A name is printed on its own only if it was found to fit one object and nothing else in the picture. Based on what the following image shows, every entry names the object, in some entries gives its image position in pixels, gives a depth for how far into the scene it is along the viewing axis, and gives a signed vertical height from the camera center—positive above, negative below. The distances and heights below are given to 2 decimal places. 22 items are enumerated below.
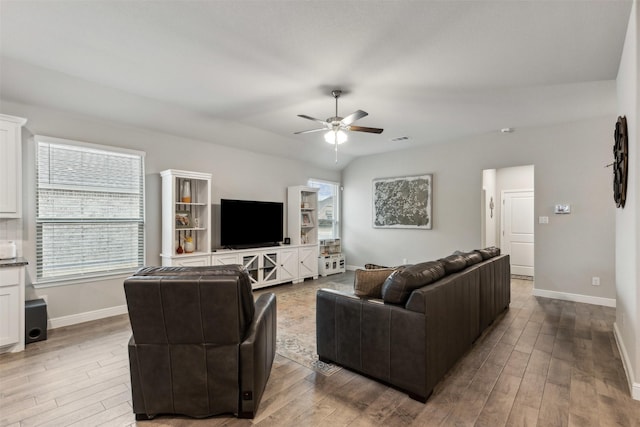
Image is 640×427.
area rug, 2.82 -1.28
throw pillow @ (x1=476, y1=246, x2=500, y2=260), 3.66 -0.46
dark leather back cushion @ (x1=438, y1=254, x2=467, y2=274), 2.76 -0.44
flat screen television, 5.17 -0.14
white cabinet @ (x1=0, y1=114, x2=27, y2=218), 3.04 +0.49
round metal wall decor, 2.58 +0.46
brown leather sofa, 2.15 -0.84
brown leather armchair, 1.82 -0.77
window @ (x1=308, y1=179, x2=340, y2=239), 7.36 +0.15
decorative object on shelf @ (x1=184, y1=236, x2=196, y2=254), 4.69 -0.44
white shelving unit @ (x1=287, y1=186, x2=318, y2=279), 6.18 -0.20
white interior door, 6.81 -0.33
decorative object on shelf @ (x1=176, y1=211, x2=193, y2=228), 4.71 -0.07
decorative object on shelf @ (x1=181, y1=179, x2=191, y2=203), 4.70 +0.35
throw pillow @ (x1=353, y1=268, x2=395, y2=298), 2.54 -0.55
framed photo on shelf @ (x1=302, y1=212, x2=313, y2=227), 6.51 -0.08
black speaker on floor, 3.18 -1.08
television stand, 5.11 -0.83
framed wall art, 6.29 +0.28
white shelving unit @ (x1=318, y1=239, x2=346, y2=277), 6.72 -0.94
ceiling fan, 3.53 +1.02
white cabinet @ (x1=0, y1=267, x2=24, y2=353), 2.89 -0.86
